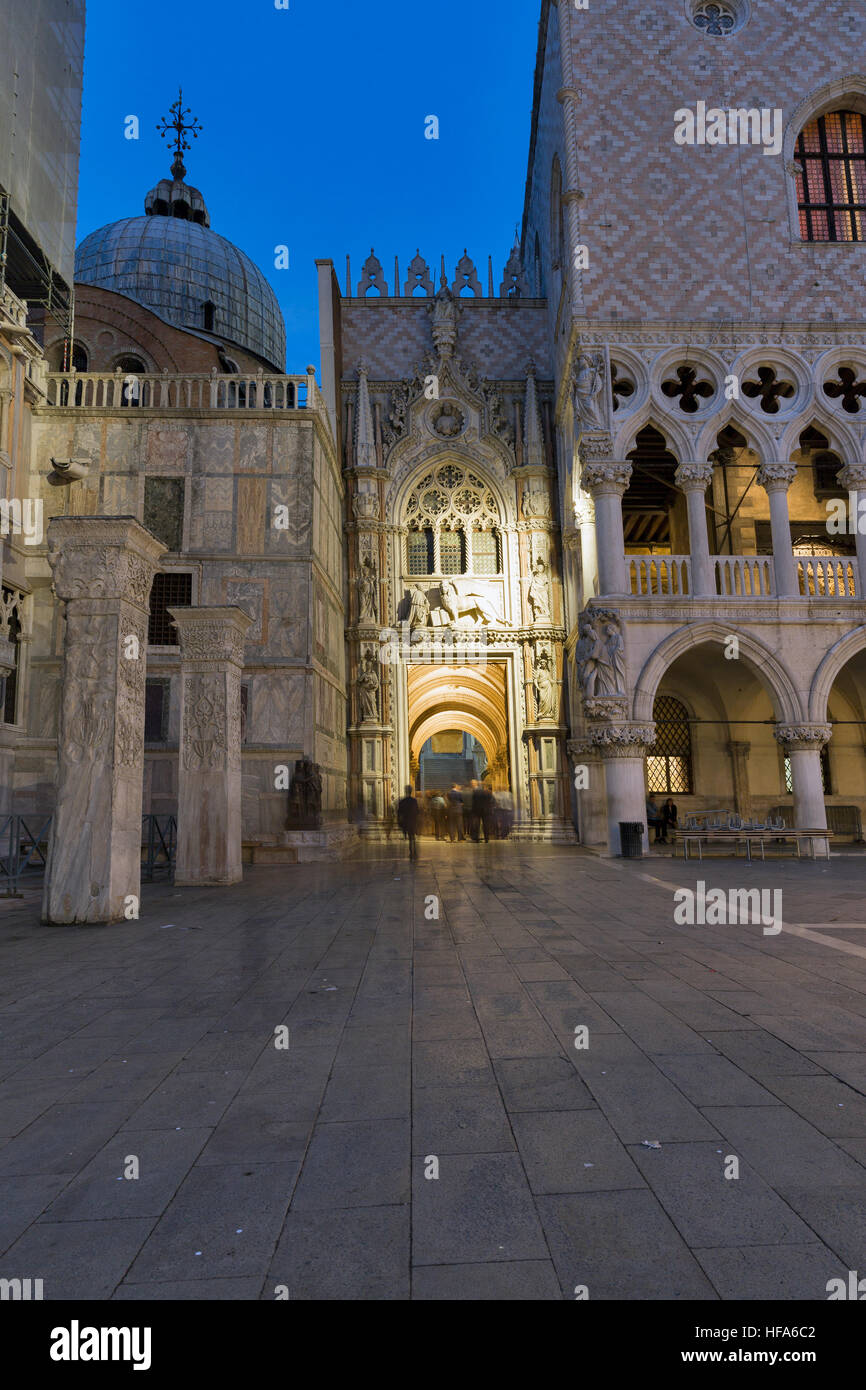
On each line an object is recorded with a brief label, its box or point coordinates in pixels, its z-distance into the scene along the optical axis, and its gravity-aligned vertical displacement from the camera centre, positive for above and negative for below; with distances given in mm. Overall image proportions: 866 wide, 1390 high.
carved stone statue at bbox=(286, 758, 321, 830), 18016 +137
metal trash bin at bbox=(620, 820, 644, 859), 18172 -1017
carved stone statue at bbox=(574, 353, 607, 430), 20047 +9830
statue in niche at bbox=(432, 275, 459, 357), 27359 +15715
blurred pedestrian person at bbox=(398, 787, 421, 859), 18312 -355
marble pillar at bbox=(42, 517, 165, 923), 9547 +1001
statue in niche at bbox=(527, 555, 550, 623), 25562 +6268
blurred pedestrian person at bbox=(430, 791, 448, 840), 27703 -529
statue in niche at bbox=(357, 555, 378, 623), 25531 +6450
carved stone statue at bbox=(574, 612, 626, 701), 18984 +3181
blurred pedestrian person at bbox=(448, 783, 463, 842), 25172 -454
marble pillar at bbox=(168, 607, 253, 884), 13359 +916
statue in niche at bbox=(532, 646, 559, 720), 25125 +3224
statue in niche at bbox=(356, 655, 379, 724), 25203 +3301
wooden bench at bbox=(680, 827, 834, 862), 17344 -969
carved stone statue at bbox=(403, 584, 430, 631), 26297 +6118
